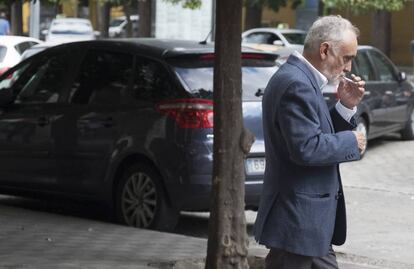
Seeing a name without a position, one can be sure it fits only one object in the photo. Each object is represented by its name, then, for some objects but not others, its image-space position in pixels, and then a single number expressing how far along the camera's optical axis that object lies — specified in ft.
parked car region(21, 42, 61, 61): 59.93
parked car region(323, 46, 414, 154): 47.34
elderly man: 13.51
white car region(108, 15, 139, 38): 162.91
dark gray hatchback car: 26.89
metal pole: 100.12
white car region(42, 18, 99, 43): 141.18
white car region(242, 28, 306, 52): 81.56
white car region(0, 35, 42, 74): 64.34
